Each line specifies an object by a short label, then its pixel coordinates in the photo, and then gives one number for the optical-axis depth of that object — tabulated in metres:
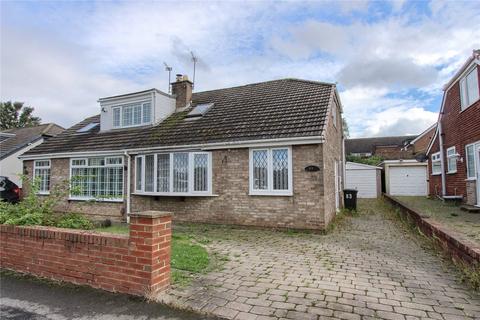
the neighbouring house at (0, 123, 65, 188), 22.67
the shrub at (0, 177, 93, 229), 5.74
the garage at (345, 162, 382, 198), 25.03
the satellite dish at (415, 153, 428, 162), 24.89
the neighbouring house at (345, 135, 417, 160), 46.91
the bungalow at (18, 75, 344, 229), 9.58
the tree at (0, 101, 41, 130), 46.78
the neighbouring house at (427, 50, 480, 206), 11.89
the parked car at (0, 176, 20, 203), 16.69
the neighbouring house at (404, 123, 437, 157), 33.41
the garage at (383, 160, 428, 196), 24.31
